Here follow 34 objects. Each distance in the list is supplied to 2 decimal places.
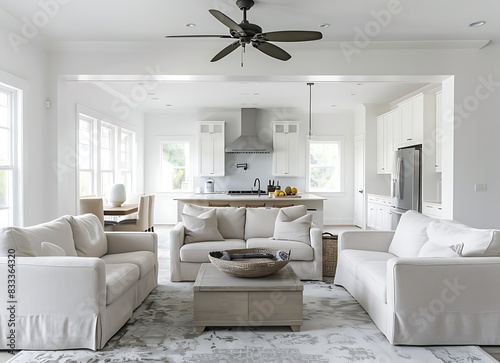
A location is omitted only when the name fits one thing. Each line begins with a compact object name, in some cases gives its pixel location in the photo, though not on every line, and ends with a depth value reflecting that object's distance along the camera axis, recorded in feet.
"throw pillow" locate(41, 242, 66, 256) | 9.31
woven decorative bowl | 9.99
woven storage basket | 15.33
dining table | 20.02
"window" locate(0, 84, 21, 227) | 13.76
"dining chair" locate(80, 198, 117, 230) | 17.81
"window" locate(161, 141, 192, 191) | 31.48
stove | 29.90
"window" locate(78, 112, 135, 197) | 20.87
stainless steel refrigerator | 21.27
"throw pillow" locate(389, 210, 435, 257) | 11.46
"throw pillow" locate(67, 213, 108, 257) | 11.46
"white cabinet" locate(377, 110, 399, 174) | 25.21
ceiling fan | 10.57
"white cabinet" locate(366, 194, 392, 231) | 24.09
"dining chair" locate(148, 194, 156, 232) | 22.81
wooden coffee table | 9.72
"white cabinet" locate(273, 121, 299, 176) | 30.42
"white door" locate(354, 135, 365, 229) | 28.58
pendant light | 22.37
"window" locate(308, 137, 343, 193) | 31.35
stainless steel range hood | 29.14
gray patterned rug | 8.41
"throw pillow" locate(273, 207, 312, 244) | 14.75
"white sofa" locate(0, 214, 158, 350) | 8.59
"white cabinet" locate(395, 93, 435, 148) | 20.92
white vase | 21.72
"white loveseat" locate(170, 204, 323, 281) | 14.32
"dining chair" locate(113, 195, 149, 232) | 20.74
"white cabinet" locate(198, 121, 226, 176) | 30.17
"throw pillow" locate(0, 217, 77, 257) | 8.96
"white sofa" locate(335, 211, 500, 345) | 8.81
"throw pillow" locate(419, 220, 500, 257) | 9.12
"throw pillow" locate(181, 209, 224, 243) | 14.89
